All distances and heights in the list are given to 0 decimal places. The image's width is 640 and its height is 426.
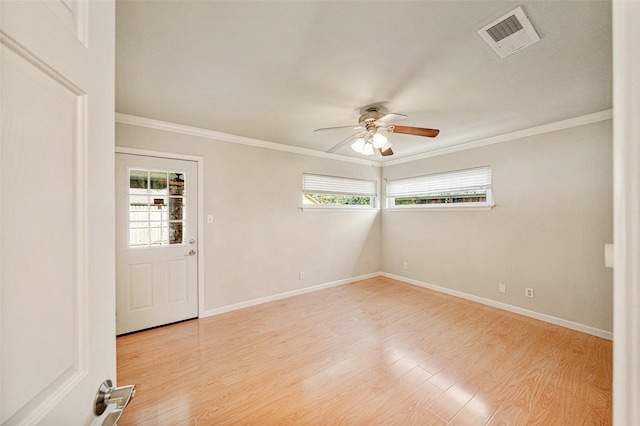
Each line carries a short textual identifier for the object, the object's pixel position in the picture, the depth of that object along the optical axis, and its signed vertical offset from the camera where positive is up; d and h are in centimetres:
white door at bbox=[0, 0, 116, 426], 34 +1
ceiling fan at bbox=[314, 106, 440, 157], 232 +80
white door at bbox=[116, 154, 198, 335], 269 -32
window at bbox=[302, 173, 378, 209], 415 +39
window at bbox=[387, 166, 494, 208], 362 +38
